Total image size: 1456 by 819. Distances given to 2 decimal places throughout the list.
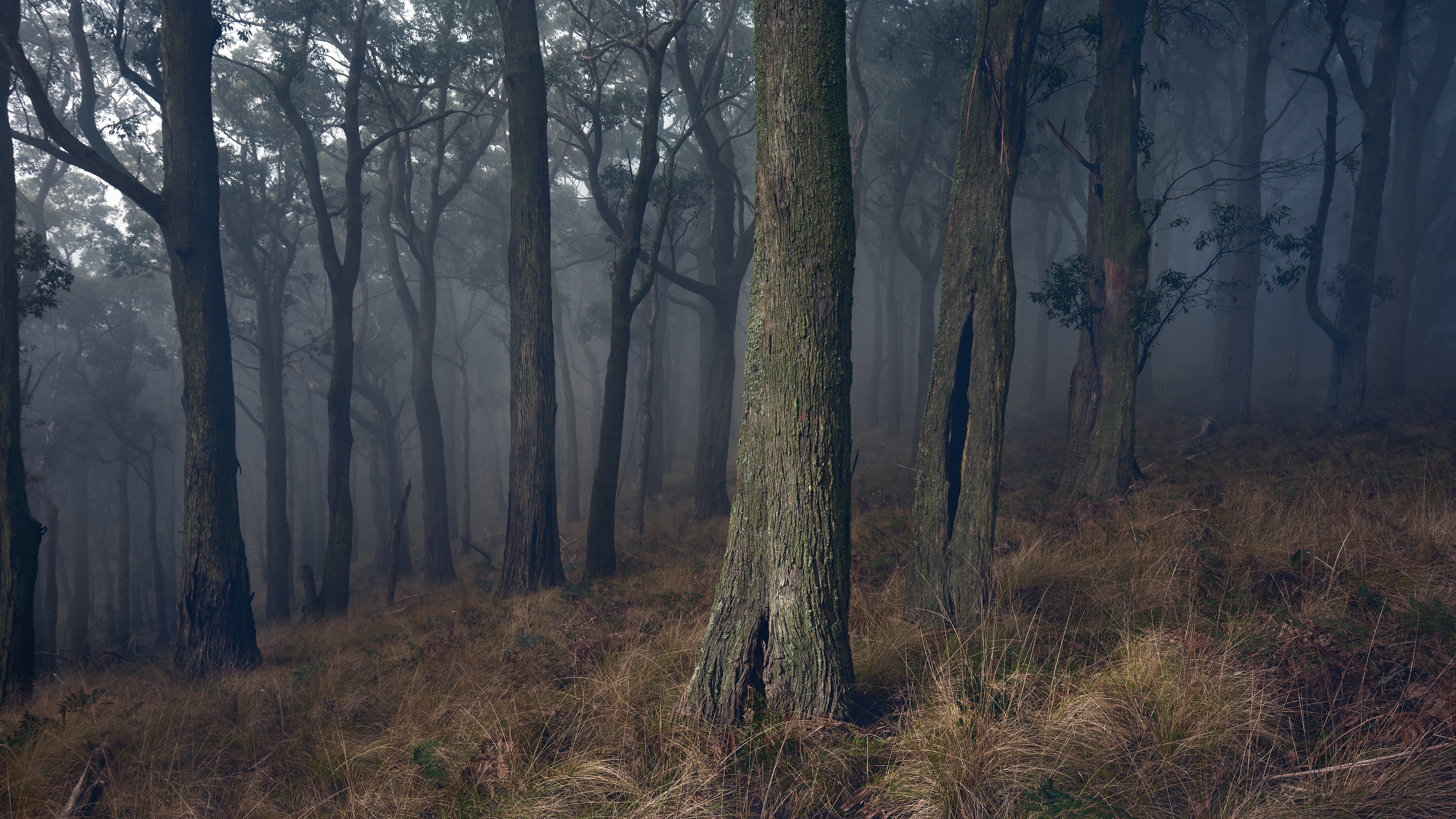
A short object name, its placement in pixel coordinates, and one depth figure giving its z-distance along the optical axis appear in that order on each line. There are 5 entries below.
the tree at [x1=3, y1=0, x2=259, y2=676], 8.22
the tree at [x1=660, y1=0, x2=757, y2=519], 14.24
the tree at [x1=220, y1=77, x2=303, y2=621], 17.31
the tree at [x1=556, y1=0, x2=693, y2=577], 9.78
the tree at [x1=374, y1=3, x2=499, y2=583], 14.78
